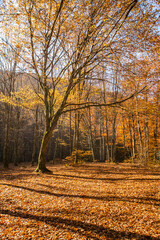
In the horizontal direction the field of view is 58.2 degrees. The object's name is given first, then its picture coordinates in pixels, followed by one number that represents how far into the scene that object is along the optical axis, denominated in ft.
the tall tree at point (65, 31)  20.86
